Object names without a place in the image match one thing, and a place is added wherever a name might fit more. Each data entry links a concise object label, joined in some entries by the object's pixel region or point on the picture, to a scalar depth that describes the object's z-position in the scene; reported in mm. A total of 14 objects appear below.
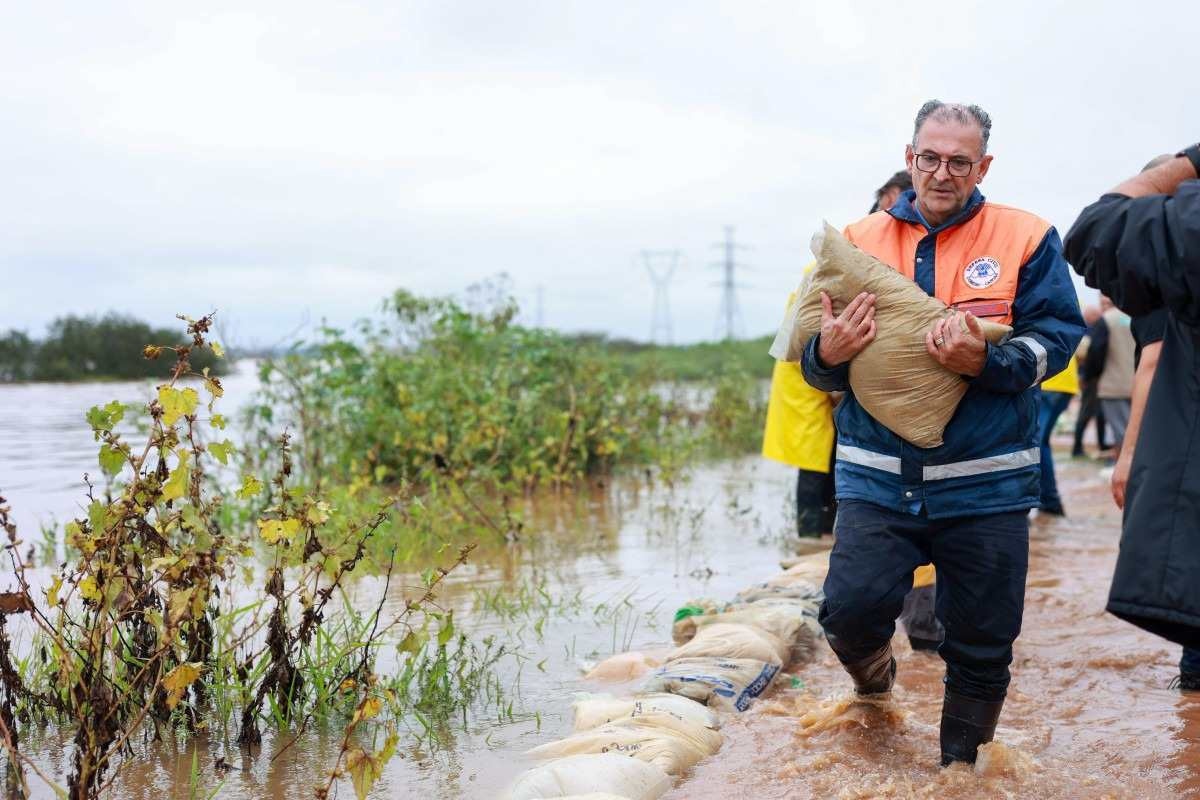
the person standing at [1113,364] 10039
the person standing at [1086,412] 12195
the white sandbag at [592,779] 2863
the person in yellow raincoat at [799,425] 5754
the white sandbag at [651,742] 3137
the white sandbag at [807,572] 5238
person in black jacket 2193
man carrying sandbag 2867
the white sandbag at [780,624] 4391
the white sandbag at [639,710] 3441
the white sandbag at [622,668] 4098
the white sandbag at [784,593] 4988
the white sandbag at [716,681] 3729
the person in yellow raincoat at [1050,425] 7656
